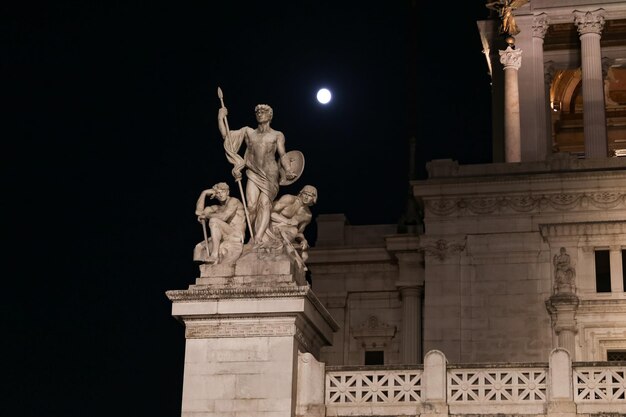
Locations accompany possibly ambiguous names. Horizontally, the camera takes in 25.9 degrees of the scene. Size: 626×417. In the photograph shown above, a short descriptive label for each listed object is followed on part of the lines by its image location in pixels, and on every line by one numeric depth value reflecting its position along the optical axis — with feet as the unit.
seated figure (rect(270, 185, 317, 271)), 92.79
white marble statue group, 91.56
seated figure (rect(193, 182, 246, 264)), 91.20
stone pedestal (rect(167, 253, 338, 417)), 87.04
